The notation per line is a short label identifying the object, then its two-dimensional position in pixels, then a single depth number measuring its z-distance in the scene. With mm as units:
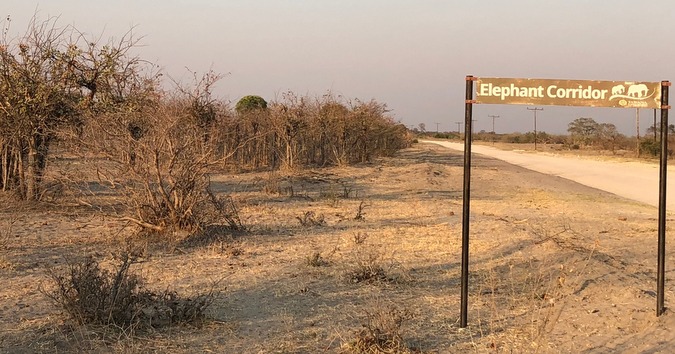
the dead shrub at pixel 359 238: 8641
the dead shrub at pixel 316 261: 7242
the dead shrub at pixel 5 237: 7001
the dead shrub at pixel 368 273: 6492
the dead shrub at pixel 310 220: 10480
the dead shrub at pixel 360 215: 11275
